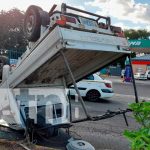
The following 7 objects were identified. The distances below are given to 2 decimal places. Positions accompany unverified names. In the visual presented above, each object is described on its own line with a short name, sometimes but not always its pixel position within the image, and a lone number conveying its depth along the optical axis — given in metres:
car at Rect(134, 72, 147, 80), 23.52
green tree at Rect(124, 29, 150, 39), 44.89
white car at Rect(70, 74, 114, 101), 8.25
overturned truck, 2.98
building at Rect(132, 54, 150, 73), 26.83
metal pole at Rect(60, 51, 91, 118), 2.75
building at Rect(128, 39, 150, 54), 22.94
